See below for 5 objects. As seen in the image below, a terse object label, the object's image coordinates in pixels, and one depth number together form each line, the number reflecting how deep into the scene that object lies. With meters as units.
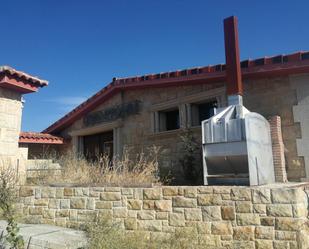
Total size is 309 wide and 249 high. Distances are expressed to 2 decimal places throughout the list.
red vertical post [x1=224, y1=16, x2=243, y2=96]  7.26
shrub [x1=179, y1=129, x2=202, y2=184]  8.76
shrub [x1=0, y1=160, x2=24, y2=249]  6.88
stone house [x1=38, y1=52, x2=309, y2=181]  7.40
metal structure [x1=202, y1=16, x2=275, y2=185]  5.98
